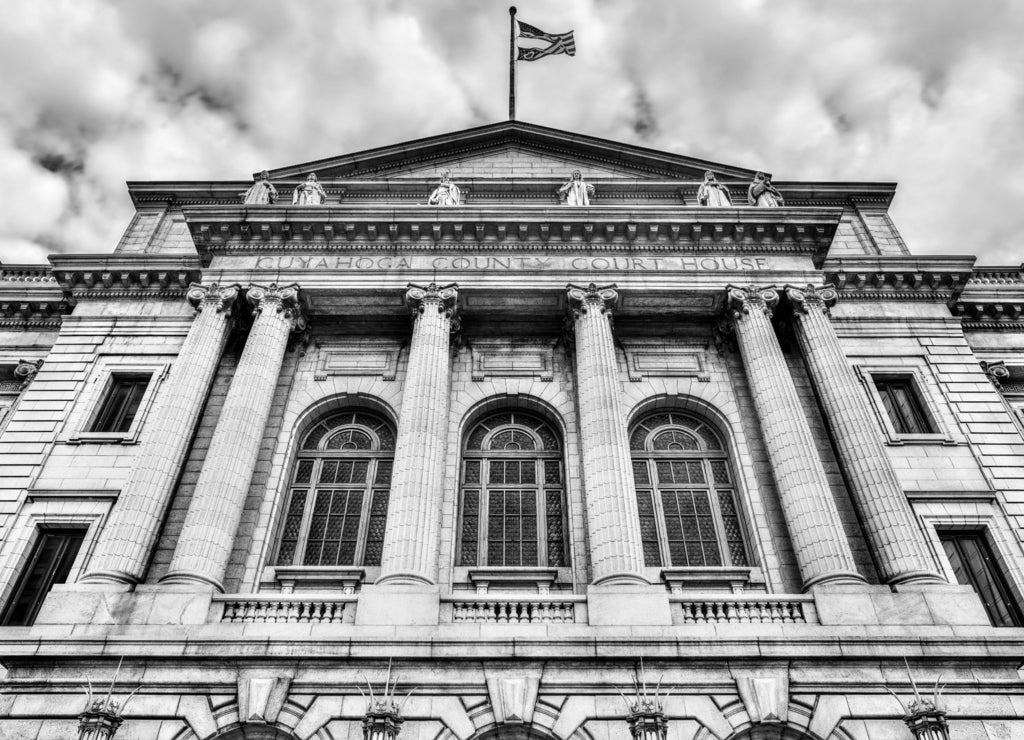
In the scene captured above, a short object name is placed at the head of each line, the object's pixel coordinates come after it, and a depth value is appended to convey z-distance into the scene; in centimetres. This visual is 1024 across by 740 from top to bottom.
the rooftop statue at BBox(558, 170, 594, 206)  2308
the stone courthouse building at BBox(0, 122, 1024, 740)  1324
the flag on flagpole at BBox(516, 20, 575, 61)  2945
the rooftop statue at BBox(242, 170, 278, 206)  2288
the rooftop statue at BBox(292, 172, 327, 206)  2304
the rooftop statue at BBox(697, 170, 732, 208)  2286
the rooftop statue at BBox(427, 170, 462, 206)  2259
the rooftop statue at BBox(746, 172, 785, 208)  2255
